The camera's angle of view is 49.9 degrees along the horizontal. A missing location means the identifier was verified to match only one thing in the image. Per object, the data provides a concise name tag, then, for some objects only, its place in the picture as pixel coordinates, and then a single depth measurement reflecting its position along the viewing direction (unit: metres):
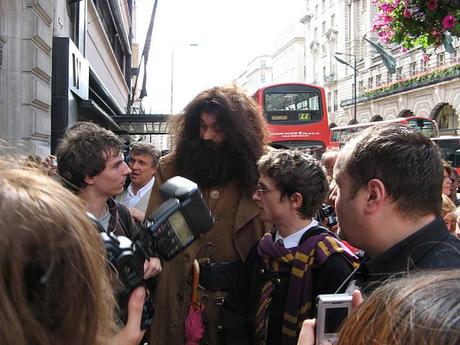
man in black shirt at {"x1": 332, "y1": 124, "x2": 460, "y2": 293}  1.54
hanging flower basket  4.28
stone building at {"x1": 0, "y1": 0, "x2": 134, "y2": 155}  6.36
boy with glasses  2.21
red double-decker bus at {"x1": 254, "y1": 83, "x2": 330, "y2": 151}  17.33
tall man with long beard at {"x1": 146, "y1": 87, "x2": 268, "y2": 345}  2.68
